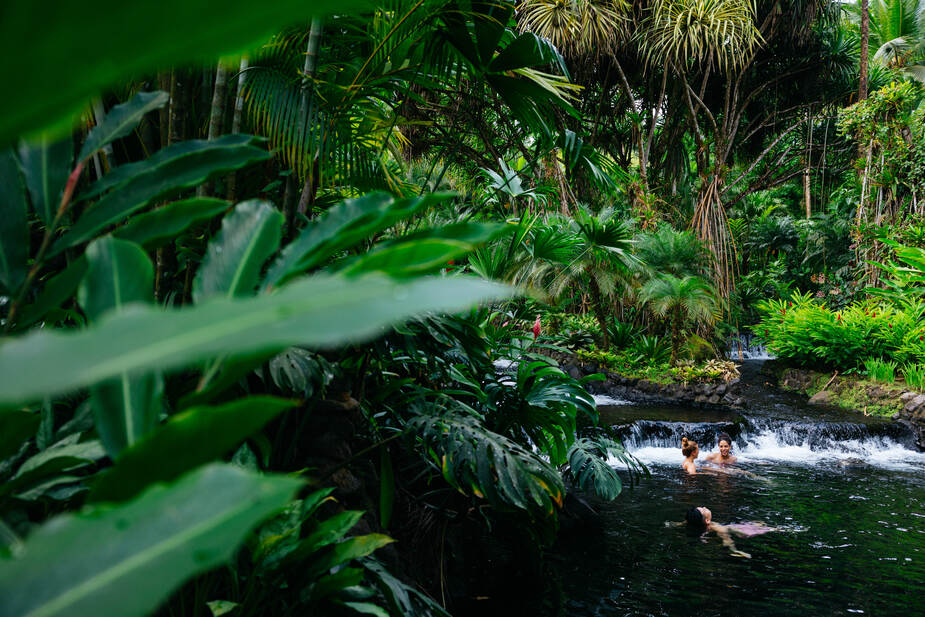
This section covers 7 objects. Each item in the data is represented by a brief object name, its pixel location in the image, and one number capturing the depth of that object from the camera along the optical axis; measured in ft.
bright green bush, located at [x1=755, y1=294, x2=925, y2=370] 28.60
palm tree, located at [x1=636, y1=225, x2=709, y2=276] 34.42
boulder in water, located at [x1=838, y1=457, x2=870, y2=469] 21.84
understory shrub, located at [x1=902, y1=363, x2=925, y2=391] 26.99
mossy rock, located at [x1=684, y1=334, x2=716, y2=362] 32.32
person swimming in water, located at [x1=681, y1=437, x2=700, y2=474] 20.48
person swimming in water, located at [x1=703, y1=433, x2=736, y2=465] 21.61
